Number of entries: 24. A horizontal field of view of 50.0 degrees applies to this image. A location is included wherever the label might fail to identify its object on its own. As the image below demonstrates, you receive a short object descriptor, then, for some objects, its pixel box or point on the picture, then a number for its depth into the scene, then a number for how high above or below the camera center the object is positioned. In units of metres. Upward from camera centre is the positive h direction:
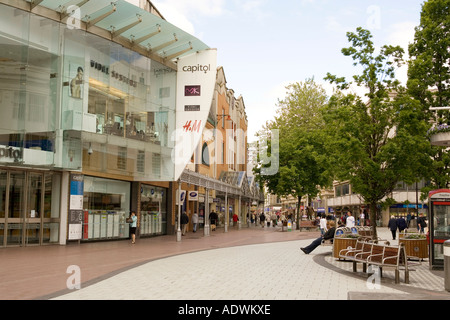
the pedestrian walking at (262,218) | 55.09 -2.18
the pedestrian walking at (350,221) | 25.31 -1.07
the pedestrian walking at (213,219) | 38.00 -1.60
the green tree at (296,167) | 47.16 +3.28
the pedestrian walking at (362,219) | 50.28 -1.91
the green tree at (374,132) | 15.36 +2.29
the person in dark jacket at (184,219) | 29.72 -1.28
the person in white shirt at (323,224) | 27.24 -1.37
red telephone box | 13.66 -0.61
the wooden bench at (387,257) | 10.83 -1.30
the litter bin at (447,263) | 9.61 -1.21
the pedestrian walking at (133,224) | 23.39 -1.29
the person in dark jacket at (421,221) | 27.44 -1.10
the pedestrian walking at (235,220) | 49.44 -2.16
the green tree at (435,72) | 16.58 +4.52
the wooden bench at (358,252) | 12.05 -1.30
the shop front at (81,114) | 19.44 +3.76
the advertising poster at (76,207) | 21.70 -0.47
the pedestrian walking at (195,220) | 34.62 -1.56
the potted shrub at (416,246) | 15.52 -1.44
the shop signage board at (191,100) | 26.38 +5.48
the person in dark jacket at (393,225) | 28.56 -1.41
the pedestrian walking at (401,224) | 28.67 -1.34
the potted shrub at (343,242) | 14.61 -1.26
